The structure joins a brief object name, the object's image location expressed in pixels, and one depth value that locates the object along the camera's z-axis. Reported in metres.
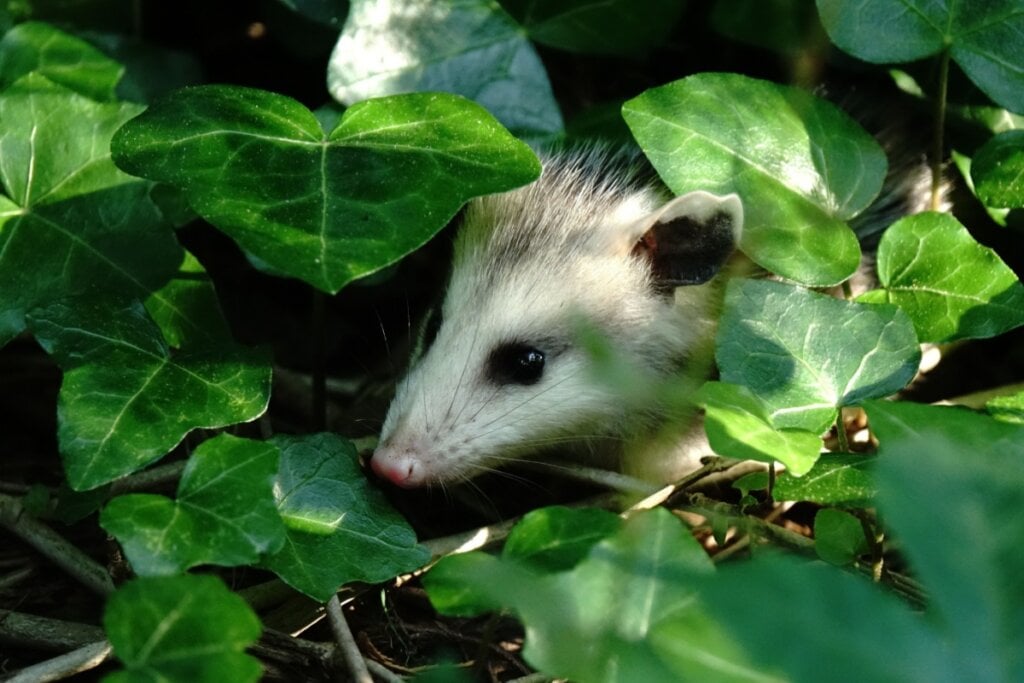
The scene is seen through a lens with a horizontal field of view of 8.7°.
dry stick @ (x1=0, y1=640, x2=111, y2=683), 1.25
